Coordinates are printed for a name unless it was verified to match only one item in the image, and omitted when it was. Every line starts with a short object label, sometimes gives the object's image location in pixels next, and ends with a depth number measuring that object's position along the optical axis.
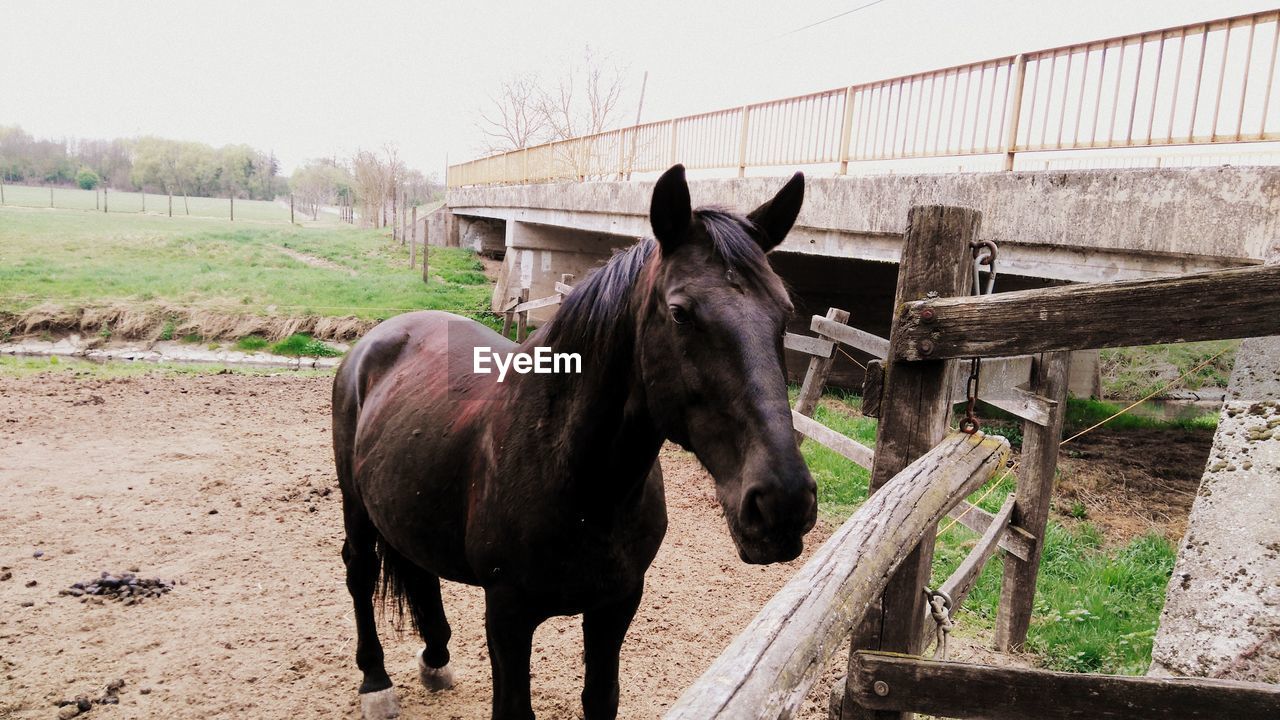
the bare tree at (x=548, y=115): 26.90
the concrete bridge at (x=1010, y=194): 3.70
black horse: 1.64
